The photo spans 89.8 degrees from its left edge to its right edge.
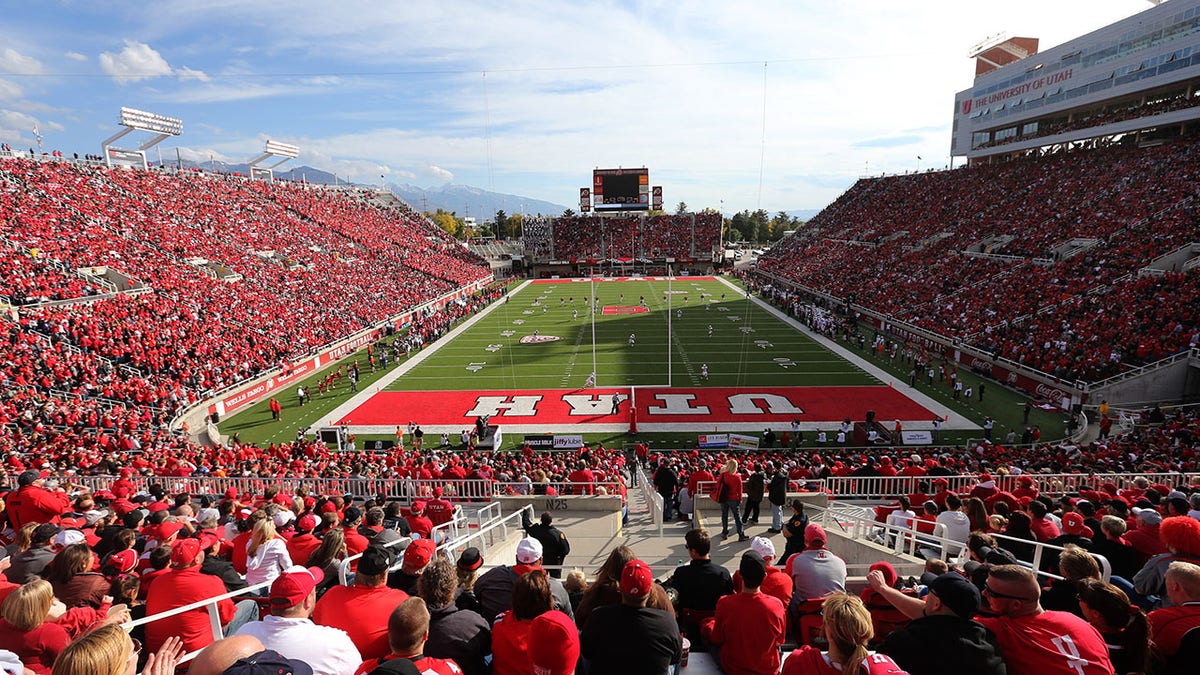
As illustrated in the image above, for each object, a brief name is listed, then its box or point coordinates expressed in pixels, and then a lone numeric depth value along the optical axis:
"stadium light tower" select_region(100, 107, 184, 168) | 43.47
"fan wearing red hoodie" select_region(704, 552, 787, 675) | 3.67
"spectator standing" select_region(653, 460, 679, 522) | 11.27
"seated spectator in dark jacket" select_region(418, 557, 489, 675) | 3.48
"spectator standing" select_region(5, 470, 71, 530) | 7.25
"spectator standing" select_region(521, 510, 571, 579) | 6.50
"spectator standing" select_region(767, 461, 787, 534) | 9.60
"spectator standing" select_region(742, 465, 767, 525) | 9.95
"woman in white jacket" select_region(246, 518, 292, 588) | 4.73
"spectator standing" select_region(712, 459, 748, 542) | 9.46
